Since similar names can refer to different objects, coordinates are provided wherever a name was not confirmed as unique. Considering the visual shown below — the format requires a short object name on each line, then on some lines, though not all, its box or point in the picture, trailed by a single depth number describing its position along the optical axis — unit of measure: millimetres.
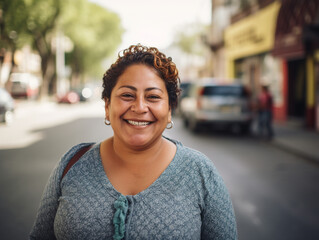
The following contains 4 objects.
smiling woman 1616
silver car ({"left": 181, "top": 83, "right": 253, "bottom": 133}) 12828
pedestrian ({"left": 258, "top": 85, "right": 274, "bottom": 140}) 12141
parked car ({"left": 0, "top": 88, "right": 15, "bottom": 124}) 16406
